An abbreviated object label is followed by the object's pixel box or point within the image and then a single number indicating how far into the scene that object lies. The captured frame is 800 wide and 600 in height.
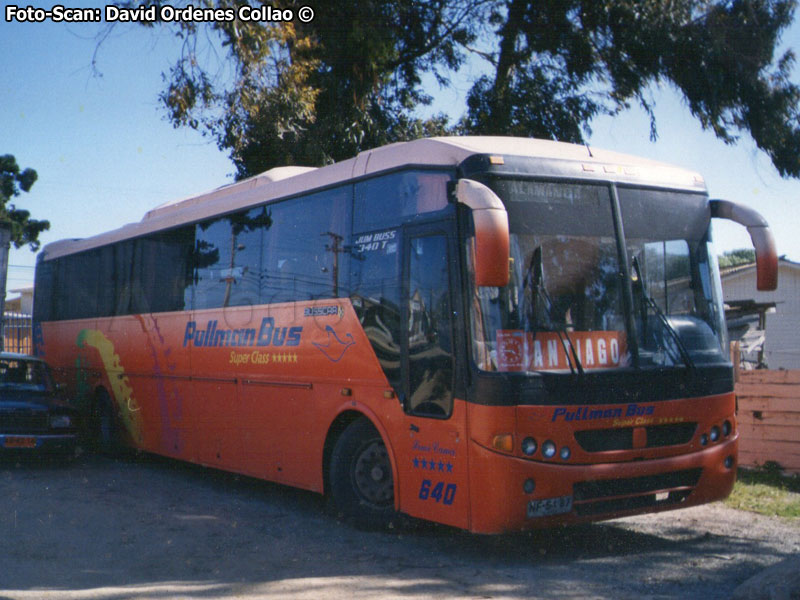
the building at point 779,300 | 29.33
